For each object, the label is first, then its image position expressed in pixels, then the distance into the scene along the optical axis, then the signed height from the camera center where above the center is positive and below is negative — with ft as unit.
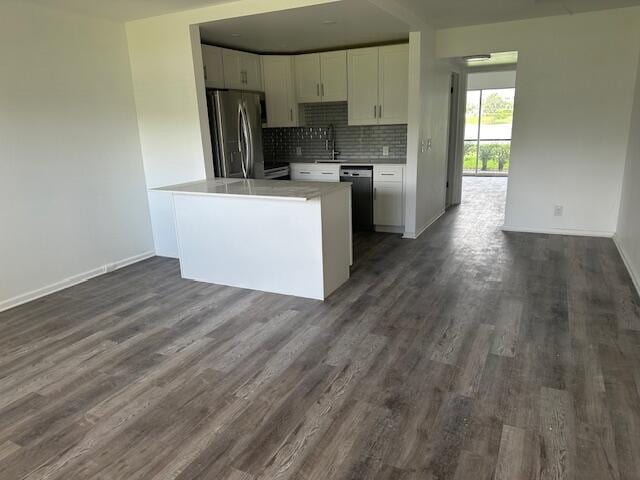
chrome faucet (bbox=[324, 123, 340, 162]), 20.66 -0.34
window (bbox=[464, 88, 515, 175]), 34.68 -0.30
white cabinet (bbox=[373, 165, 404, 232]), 17.93 -2.65
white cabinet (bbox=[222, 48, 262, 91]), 16.96 +2.50
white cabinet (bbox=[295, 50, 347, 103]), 18.56 +2.26
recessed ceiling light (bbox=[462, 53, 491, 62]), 17.60 +2.73
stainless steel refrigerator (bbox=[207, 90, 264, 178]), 15.67 +0.09
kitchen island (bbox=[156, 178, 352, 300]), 11.64 -2.69
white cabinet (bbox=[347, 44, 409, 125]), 17.44 +1.77
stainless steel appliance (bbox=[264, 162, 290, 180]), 18.72 -1.54
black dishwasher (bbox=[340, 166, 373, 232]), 18.49 -2.56
